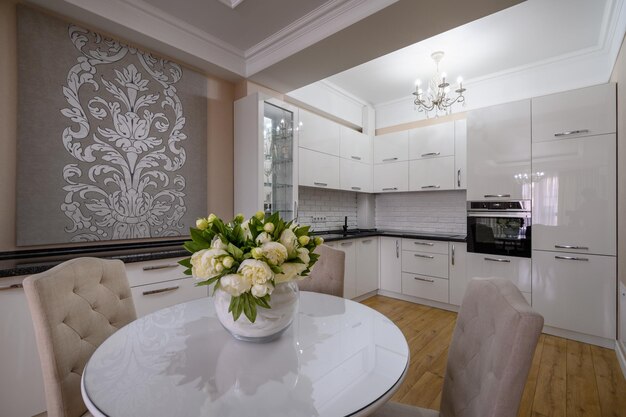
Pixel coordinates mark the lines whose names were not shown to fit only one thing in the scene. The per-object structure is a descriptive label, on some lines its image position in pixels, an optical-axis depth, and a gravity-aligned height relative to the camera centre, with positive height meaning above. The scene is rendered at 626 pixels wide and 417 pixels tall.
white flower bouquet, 0.86 -0.15
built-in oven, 3.07 -0.21
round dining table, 0.69 -0.46
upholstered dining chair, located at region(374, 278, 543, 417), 0.71 -0.41
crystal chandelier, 3.10 +1.39
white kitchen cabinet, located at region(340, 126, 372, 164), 4.01 +0.87
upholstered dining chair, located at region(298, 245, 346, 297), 1.90 -0.43
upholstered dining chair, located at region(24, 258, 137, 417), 1.01 -0.43
